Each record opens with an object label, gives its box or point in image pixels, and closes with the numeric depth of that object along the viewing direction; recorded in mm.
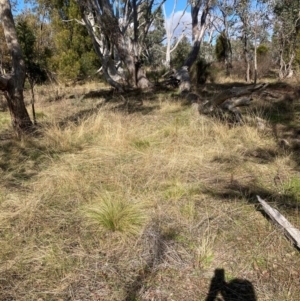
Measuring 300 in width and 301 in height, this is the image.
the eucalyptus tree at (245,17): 13727
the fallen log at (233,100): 5881
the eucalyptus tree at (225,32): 16134
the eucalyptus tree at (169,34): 22048
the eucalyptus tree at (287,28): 13270
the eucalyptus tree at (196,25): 12055
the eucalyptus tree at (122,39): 10654
